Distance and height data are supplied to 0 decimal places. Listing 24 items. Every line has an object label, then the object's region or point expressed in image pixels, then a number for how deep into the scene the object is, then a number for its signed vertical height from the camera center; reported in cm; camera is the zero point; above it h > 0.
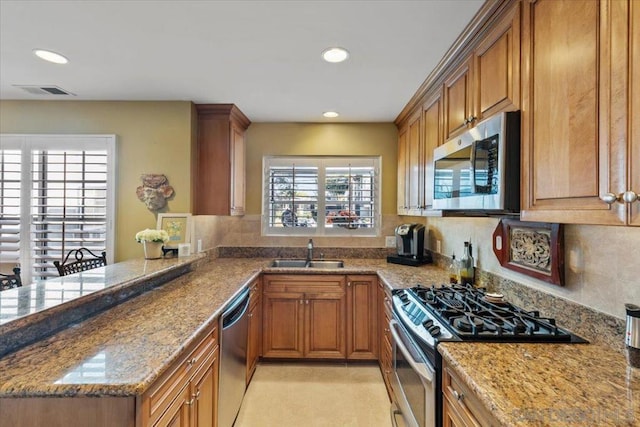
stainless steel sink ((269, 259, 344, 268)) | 340 -52
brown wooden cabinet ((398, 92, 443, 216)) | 239 +54
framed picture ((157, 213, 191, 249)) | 285 -10
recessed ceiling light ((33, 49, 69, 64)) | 202 +103
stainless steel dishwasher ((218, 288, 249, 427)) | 186 -94
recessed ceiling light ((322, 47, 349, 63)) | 196 +102
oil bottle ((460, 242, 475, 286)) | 232 -38
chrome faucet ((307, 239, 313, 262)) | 346 -39
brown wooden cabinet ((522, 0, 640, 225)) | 85 +34
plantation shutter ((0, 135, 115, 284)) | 288 +15
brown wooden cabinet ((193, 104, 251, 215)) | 305 +49
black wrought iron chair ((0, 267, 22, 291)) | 208 -48
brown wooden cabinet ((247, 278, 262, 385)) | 260 -98
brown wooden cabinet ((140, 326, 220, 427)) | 112 -74
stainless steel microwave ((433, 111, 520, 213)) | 132 +23
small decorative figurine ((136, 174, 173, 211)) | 288 +22
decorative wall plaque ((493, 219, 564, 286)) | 149 -17
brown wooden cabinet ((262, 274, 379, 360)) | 292 -96
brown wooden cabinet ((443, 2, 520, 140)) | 139 +72
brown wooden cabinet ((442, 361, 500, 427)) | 102 -67
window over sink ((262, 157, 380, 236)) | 362 +21
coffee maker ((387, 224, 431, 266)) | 309 -29
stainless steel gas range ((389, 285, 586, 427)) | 133 -51
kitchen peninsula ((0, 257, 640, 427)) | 90 -53
